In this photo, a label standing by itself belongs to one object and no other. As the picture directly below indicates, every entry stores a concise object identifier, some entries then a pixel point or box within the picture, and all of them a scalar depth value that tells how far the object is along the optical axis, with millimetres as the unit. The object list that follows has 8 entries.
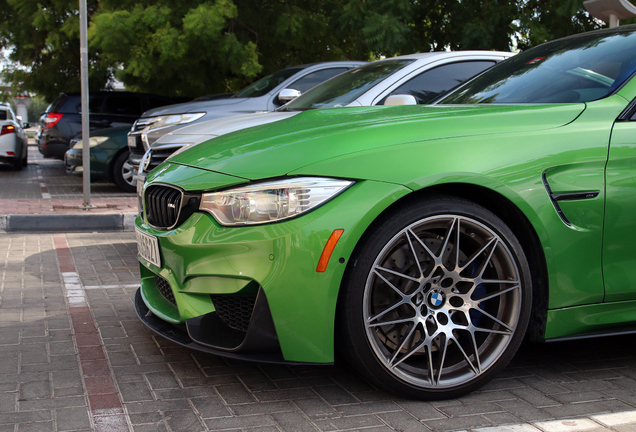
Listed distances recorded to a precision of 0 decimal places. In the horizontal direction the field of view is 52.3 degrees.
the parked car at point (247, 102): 7820
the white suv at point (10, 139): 14797
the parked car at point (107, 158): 10892
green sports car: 2539
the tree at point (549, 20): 10005
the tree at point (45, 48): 15836
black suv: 14031
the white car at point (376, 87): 5711
